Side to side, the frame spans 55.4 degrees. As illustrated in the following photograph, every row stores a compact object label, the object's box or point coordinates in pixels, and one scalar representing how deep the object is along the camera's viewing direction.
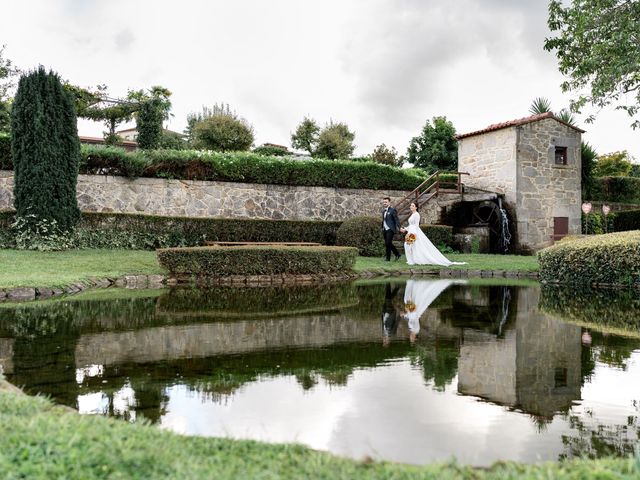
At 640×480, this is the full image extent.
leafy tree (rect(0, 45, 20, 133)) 31.52
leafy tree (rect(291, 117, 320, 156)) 40.91
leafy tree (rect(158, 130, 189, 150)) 31.05
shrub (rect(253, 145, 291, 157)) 31.72
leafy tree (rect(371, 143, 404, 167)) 37.56
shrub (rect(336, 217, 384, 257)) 19.25
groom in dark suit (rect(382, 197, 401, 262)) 17.58
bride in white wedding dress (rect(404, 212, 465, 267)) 17.67
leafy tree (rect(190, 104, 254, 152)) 33.69
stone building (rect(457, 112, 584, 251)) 22.44
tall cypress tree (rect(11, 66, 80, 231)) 16.05
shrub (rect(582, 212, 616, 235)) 25.00
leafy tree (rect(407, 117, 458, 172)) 34.62
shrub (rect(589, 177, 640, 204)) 28.75
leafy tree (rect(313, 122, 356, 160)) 38.00
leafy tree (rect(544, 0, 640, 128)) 15.60
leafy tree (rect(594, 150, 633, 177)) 39.09
